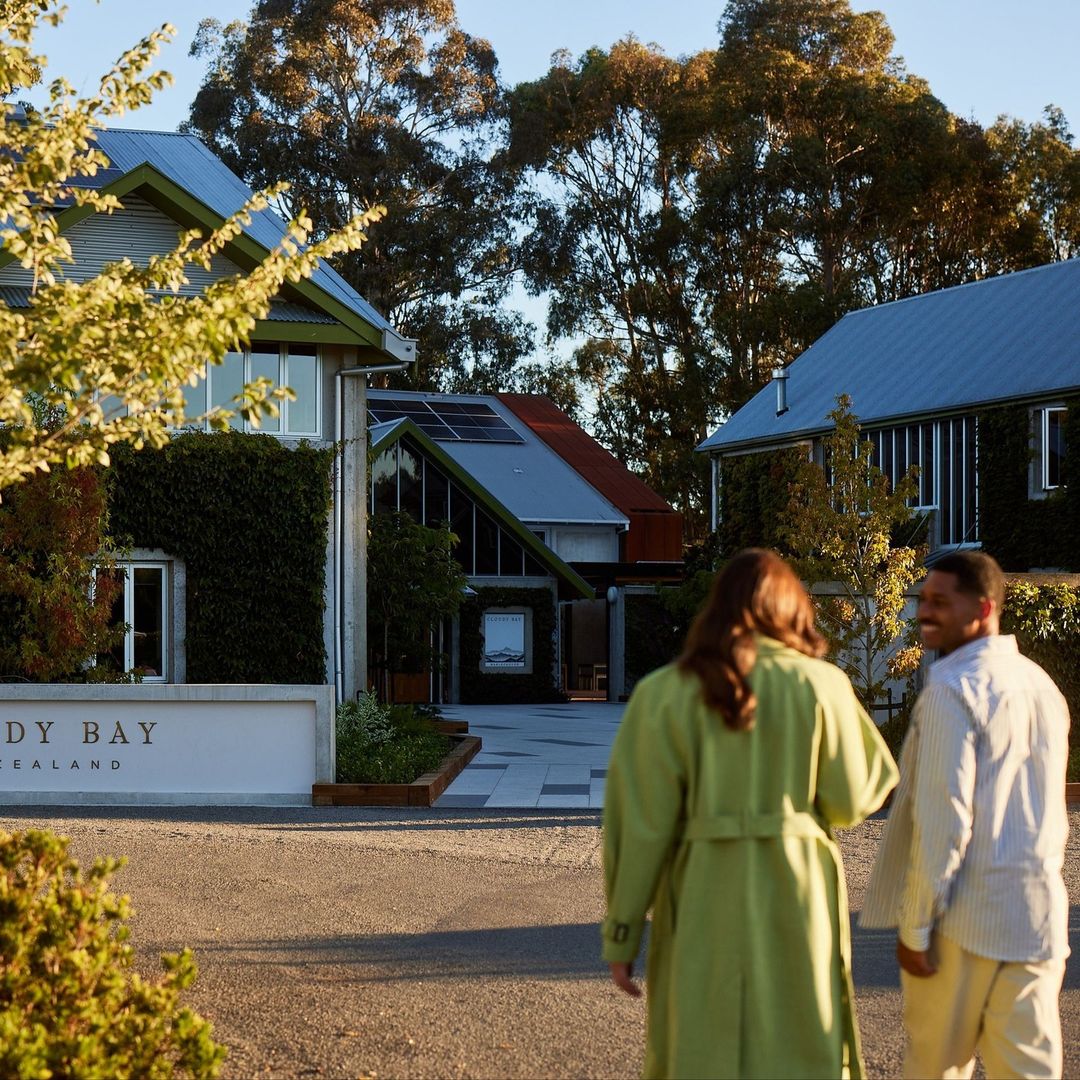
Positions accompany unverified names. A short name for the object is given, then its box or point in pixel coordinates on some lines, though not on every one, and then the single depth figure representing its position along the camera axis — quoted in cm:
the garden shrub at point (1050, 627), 1523
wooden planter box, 1333
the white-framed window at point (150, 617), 1875
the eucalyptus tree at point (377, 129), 4006
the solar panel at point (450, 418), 3966
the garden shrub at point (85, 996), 439
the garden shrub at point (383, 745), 1397
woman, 366
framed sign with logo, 3244
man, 392
